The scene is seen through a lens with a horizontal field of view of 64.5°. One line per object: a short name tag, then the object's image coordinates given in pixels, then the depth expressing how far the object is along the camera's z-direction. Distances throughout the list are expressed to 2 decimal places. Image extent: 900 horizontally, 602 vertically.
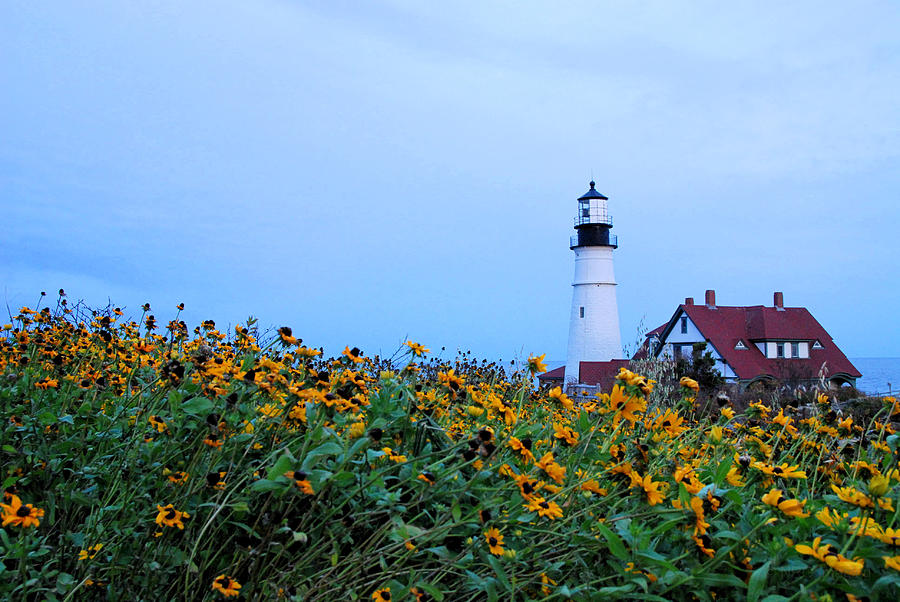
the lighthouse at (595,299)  29.11
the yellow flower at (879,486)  1.78
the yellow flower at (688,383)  2.45
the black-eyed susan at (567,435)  2.33
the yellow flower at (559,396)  2.46
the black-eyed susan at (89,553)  2.05
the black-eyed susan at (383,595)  1.80
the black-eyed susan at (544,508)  1.83
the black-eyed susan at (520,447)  2.09
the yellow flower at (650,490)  1.93
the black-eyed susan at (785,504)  1.83
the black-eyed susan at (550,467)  2.03
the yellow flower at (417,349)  2.58
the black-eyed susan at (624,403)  2.14
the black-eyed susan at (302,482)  1.71
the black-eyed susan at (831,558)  1.61
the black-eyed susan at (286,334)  2.38
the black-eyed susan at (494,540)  1.83
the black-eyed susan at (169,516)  1.95
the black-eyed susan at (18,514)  1.78
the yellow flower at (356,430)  1.98
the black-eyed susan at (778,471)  2.12
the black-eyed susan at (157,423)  2.24
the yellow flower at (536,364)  2.54
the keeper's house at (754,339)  29.17
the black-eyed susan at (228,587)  1.79
